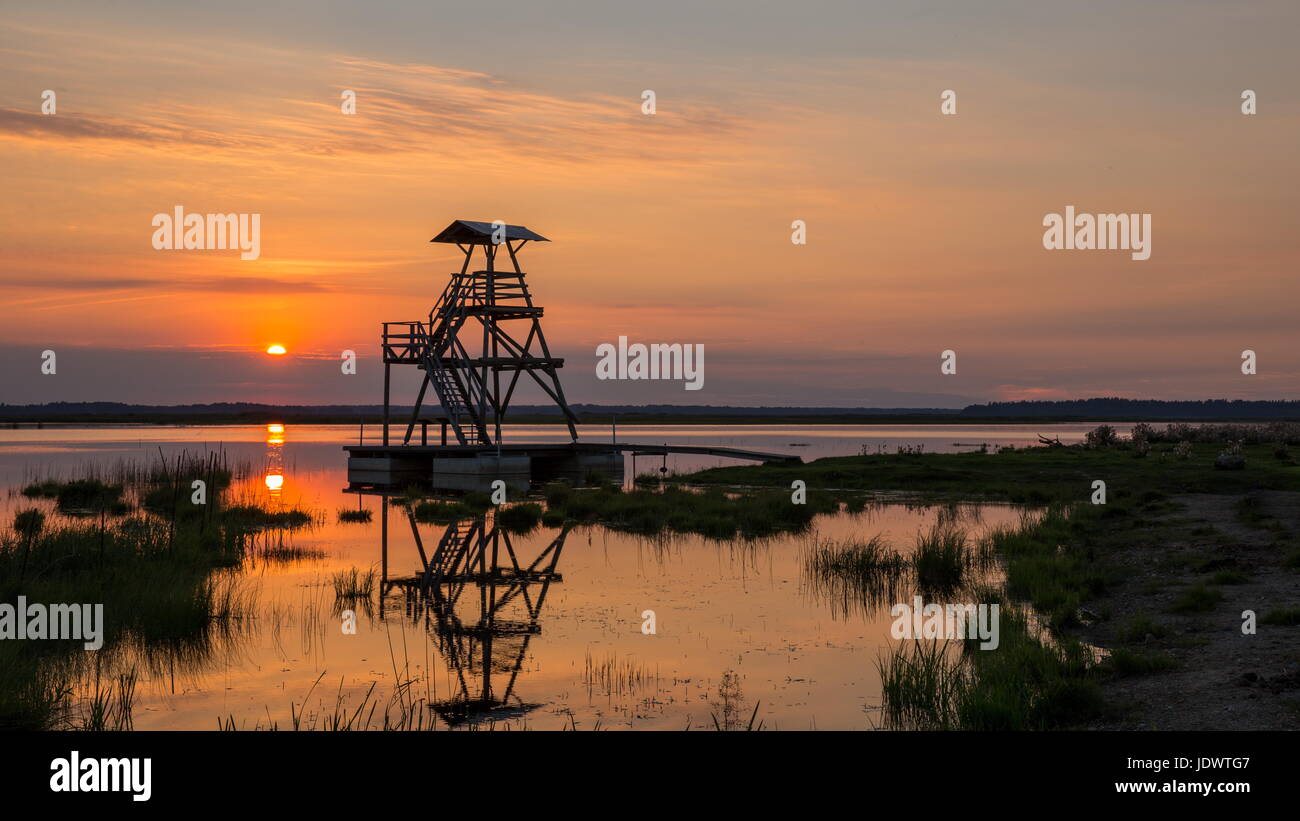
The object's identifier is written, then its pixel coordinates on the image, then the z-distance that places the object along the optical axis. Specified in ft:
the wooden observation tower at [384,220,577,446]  149.59
